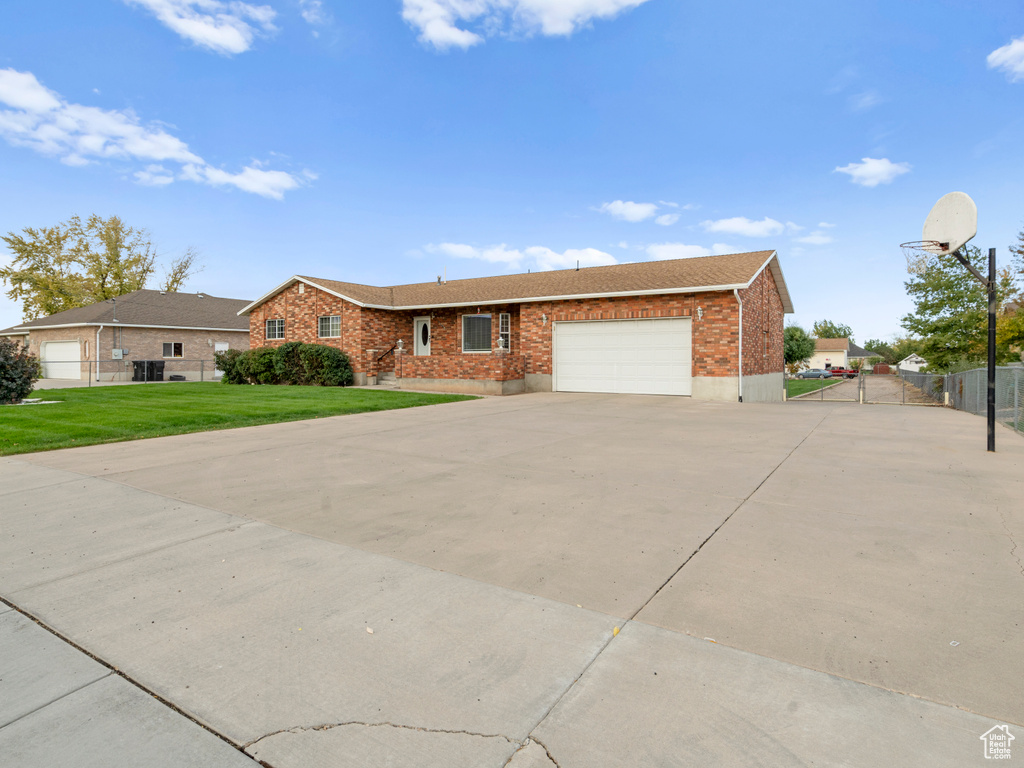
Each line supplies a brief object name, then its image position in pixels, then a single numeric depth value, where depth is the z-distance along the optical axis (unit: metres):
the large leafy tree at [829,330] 109.06
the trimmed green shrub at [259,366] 22.53
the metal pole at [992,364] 7.96
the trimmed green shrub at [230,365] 23.45
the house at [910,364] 67.24
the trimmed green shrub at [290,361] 22.09
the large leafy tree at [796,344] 46.72
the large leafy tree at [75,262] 43.91
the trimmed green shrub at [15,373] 13.91
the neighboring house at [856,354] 88.44
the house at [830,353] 83.06
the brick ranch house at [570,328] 16.45
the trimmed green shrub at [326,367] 21.17
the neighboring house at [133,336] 29.69
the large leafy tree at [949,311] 24.61
